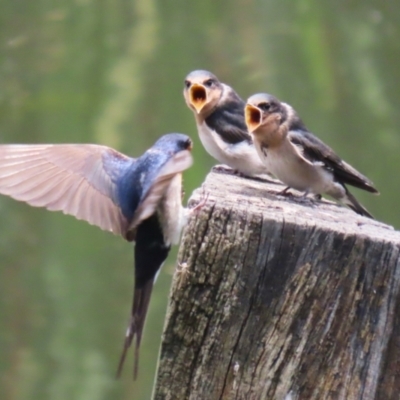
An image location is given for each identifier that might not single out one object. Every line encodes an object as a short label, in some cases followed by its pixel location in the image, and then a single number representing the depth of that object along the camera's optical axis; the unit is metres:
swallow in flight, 4.25
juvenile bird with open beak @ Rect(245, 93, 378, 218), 5.24
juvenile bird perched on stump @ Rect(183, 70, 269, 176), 6.29
